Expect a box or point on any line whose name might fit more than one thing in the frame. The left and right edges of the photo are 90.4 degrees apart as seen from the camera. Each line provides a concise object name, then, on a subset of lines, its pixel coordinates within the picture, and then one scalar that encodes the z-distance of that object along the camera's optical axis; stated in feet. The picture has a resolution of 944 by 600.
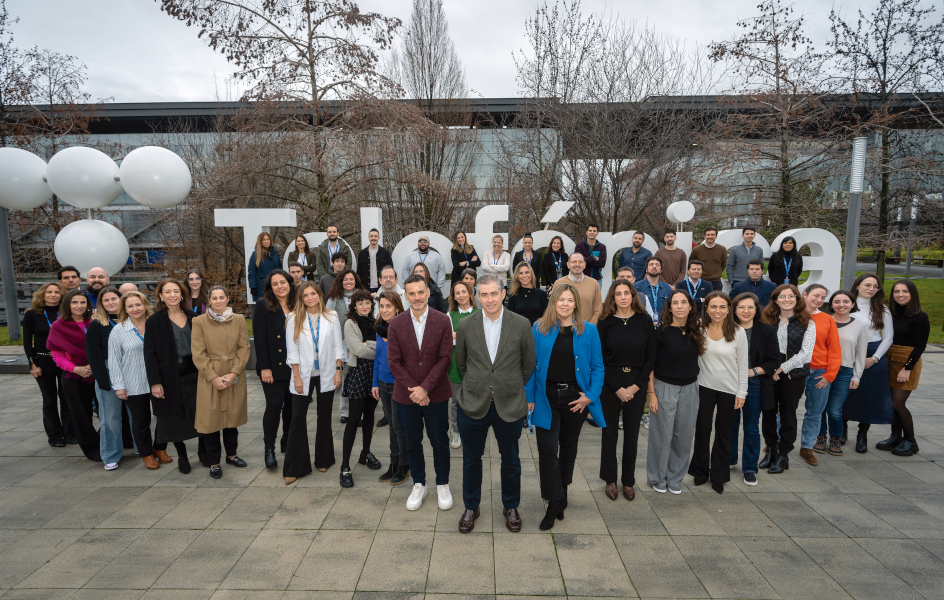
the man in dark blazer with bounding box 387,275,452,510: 12.41
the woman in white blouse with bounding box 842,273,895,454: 16.44
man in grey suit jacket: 11.37
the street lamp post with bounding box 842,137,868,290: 25.94
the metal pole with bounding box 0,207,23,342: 31.32
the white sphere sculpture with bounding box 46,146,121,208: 20.80
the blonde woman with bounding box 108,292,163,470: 14.83
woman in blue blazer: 11.83
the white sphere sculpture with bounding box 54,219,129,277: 21.34
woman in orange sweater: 15.12
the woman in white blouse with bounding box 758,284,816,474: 14.40
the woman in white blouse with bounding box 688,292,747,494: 13.38
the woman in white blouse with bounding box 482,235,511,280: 27.45
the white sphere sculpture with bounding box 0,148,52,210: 21.72
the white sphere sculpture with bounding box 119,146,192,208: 20.94
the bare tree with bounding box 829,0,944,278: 36.01
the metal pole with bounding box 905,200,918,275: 37.18
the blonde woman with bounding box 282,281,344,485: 14.40
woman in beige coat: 14.60
